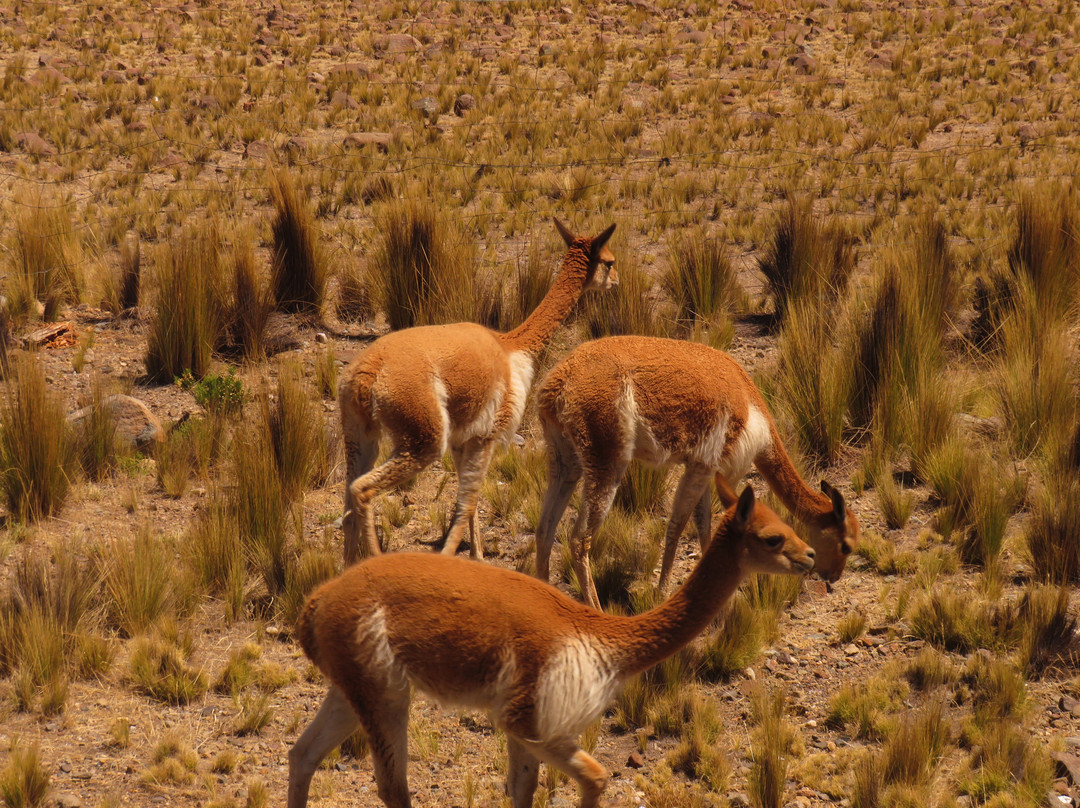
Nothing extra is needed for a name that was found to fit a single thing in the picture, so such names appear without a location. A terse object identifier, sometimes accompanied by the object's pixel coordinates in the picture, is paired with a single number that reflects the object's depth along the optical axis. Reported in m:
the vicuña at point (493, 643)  7.27
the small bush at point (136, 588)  10.39
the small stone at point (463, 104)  38.62
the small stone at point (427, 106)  38.09
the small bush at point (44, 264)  18.98
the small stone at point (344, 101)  38.44
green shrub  14.66
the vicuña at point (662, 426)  10.52
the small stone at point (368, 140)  33.34
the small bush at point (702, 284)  18.83
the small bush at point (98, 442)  13.46
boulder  14.11
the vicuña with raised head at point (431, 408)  10.52
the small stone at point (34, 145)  31.34
